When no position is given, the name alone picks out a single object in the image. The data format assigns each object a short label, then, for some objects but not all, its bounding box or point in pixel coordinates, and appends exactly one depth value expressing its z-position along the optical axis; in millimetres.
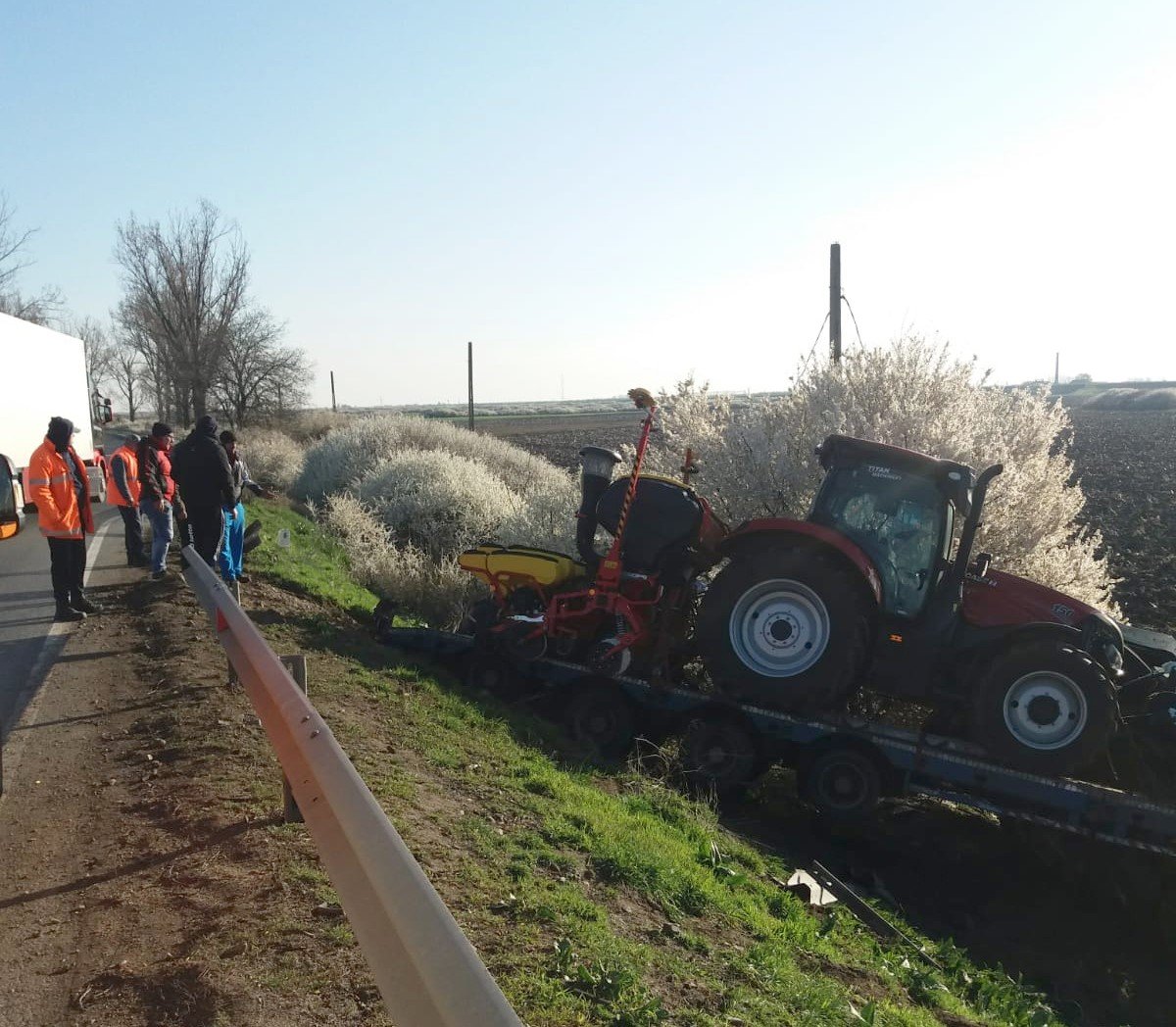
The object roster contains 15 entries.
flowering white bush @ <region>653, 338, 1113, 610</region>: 11430
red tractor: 7477
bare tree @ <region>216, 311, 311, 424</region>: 39562
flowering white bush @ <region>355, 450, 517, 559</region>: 18422
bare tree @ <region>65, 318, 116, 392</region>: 71425
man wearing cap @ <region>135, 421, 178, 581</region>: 10602
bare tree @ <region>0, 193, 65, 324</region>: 43756
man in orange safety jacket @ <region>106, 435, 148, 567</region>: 11719
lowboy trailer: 7242
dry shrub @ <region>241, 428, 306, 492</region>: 29531
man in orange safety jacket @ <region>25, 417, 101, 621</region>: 9000
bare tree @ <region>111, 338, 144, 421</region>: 66056
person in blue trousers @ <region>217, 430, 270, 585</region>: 10617
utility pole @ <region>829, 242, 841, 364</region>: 14430
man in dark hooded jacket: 10180
